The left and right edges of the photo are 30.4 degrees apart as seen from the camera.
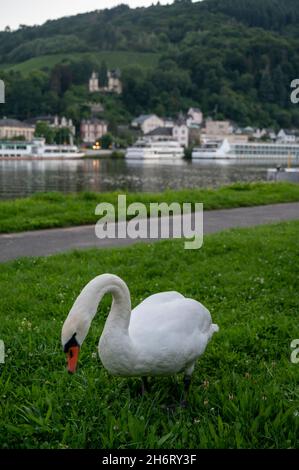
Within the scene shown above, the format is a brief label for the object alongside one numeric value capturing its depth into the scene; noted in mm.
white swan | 3400
